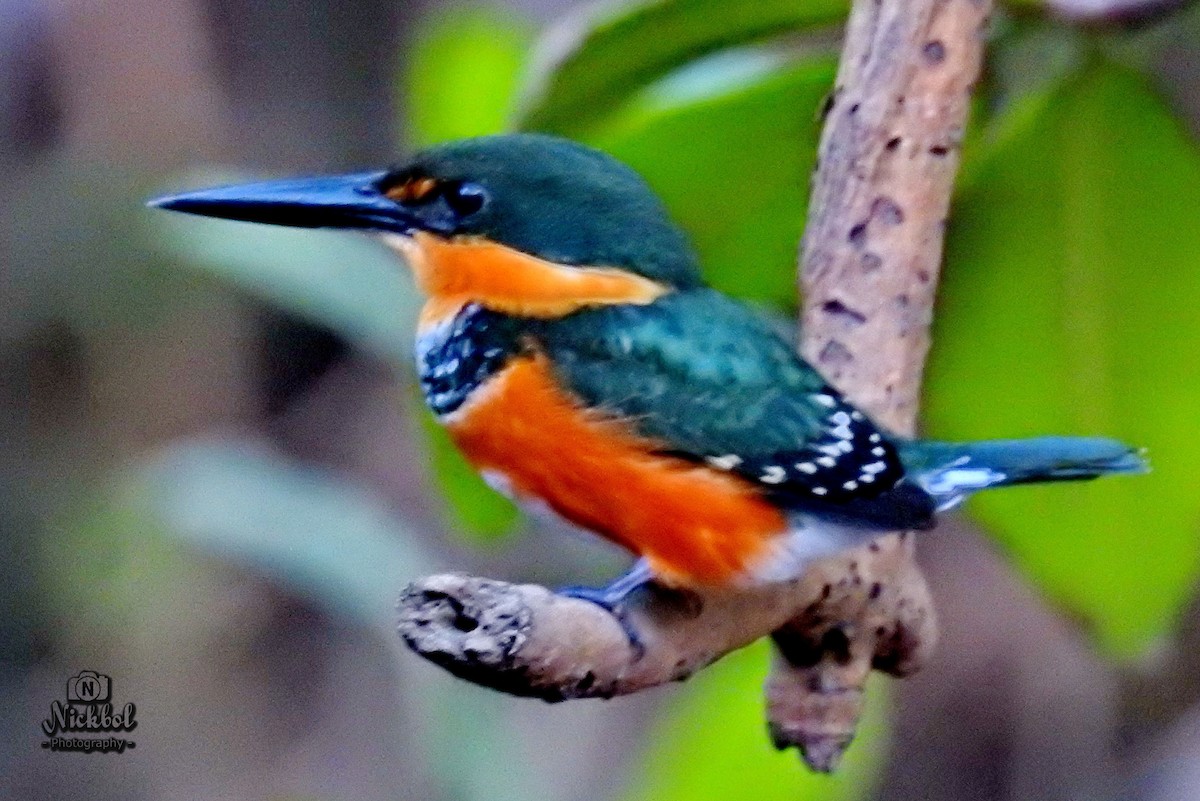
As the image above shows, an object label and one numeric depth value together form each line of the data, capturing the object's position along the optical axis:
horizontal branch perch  2.52
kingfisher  2.57
